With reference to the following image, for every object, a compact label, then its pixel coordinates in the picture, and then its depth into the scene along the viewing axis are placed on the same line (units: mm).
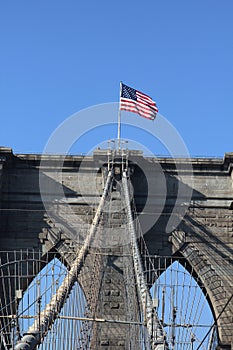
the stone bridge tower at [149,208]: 34125
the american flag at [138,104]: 36500
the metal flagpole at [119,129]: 37378
